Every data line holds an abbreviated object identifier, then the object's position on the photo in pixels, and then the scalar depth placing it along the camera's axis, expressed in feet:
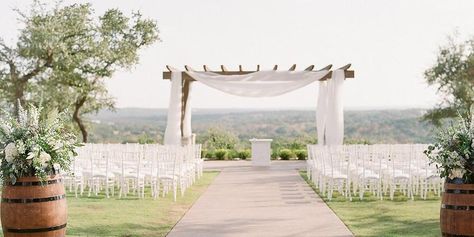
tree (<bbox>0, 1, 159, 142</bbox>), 68.03
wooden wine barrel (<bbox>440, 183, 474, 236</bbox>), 18.35
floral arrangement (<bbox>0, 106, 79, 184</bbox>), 18.44
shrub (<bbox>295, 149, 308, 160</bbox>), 73.56
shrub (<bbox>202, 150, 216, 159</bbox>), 74.74
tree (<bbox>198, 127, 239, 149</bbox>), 81.56
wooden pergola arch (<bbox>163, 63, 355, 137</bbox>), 54.40
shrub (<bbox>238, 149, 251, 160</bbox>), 74.20
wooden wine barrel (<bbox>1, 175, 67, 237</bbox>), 18.34
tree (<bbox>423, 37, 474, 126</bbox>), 73.46
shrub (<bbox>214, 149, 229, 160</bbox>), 74.01
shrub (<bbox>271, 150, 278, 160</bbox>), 73.72
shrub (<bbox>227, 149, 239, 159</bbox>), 74.25
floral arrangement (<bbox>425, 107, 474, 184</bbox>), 18.74
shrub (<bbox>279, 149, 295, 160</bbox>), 72.59
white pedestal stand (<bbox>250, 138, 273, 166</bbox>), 62.39
